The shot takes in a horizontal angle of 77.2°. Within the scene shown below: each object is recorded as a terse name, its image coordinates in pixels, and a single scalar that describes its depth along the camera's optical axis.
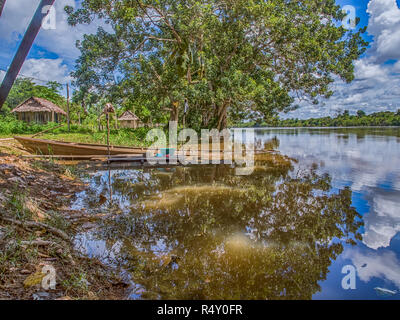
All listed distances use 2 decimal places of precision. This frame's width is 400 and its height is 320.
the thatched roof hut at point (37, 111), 24.23
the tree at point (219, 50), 12.27
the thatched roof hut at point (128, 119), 30.64
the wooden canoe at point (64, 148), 11.07
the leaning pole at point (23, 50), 3.18
